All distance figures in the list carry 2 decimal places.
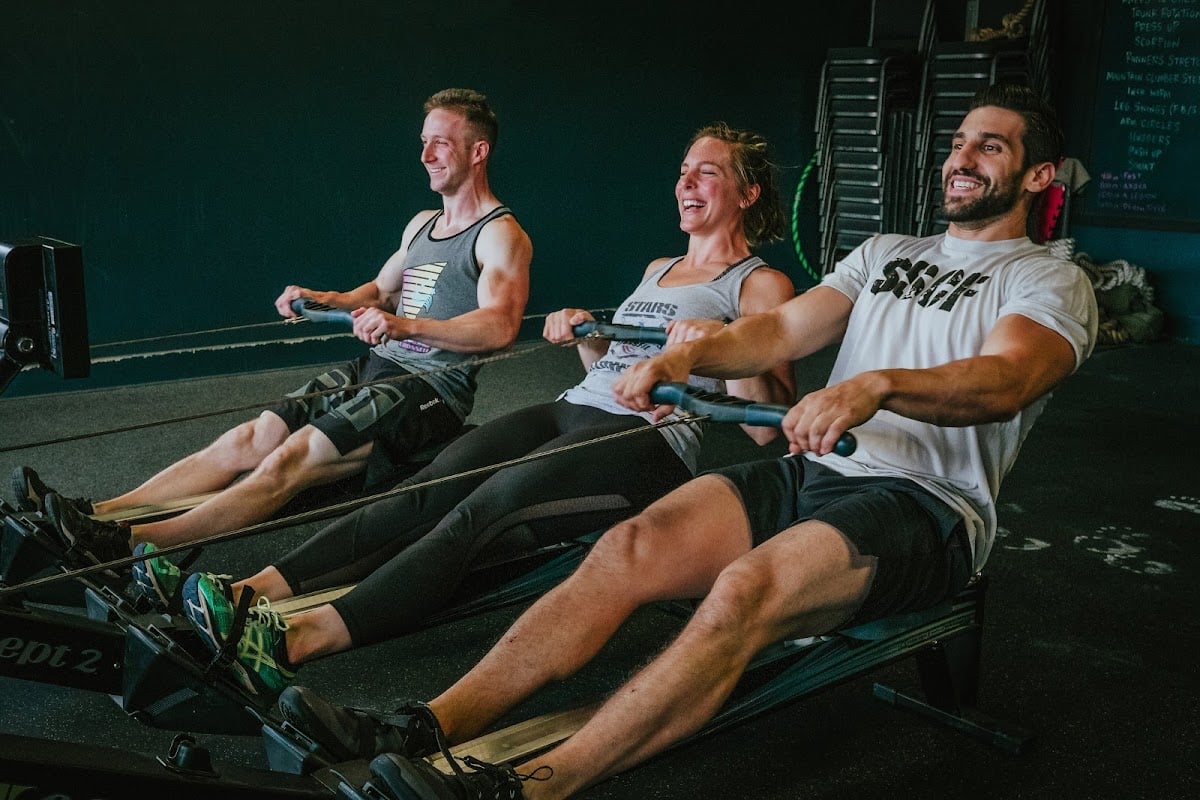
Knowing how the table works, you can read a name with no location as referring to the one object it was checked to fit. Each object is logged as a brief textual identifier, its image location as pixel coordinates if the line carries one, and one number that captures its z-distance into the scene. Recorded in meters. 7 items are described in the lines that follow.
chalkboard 6.00
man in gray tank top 2.60
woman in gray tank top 2.16
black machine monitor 1.91
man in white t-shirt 1.71
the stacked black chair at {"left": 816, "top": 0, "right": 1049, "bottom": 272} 6.04
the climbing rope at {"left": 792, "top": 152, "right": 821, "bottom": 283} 6.80
